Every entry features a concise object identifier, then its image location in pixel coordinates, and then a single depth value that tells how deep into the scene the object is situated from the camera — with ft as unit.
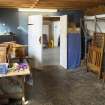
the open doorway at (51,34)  27.87
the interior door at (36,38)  15.10
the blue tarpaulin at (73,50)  15.40
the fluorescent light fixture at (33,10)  16.77
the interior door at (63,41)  15.42
